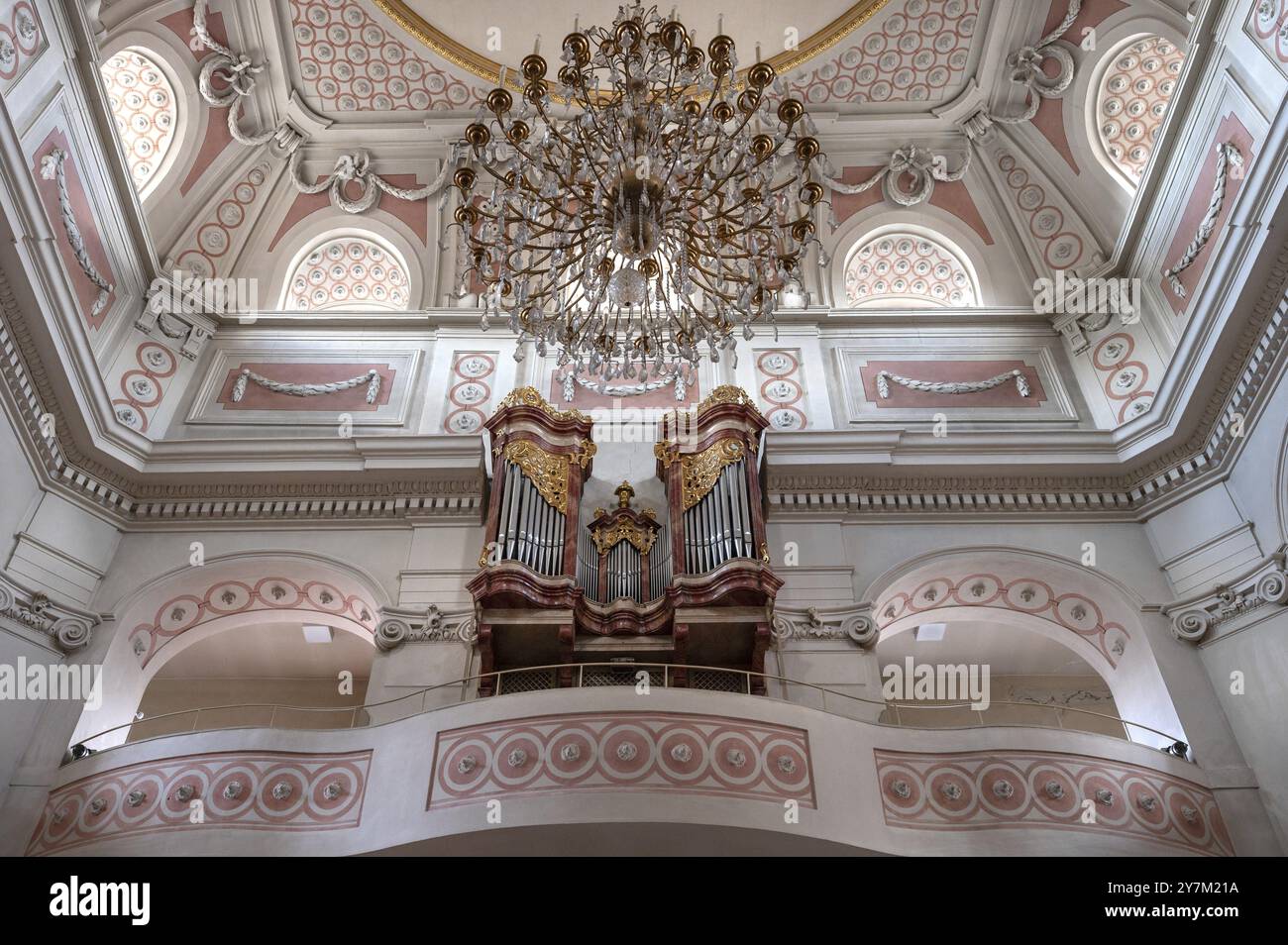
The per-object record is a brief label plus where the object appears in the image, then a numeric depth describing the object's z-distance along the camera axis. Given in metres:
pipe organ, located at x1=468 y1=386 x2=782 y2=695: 7.97
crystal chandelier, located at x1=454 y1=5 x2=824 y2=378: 6.77
